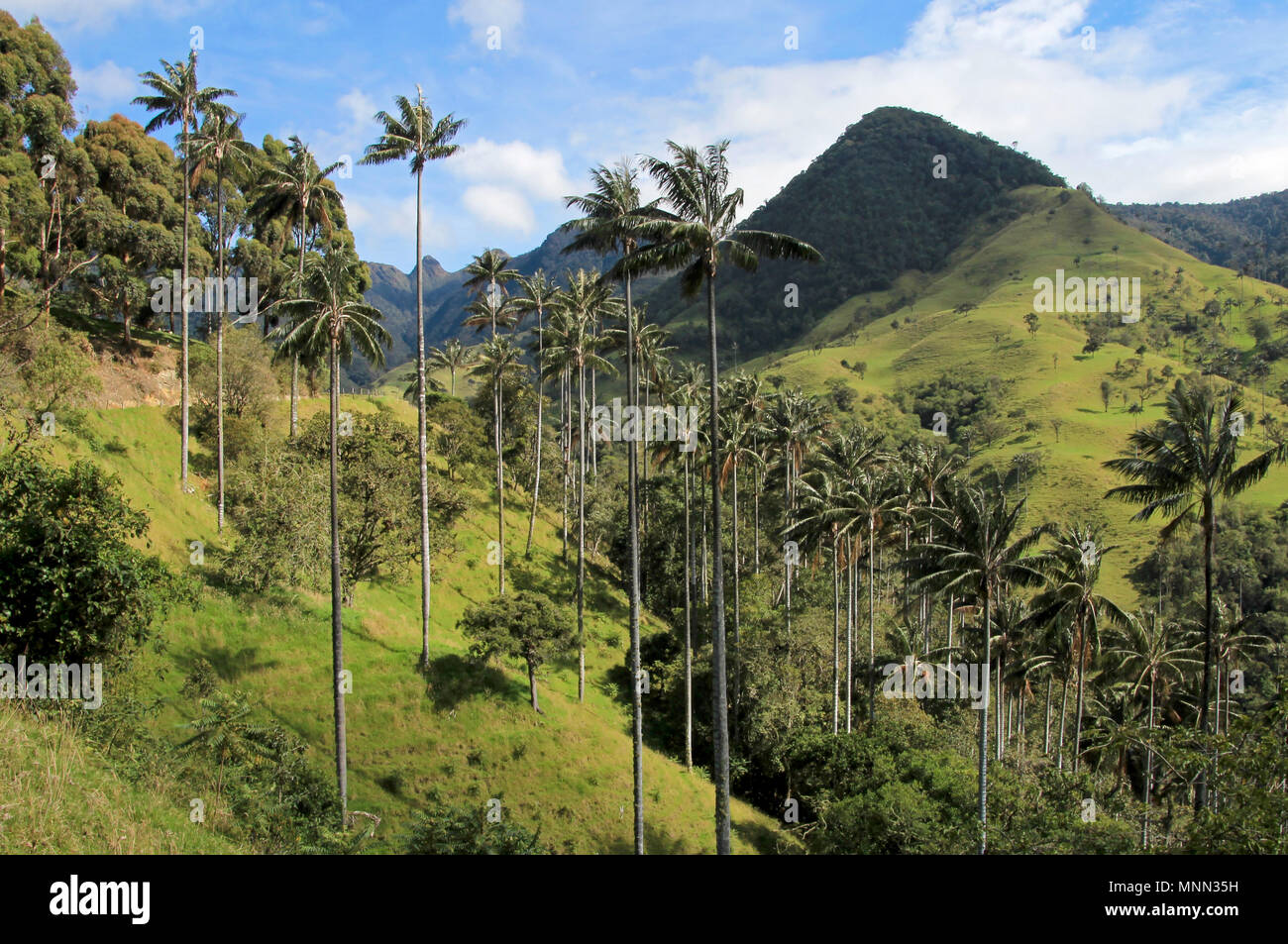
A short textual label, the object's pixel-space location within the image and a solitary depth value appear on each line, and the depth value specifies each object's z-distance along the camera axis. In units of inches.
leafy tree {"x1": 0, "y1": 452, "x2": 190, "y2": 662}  647.8
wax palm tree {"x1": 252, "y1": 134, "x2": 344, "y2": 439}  1584.6
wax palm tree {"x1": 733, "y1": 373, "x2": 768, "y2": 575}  1959.9
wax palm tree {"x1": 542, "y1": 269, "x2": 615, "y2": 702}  1448.1
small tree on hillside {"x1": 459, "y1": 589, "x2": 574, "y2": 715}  1322.6
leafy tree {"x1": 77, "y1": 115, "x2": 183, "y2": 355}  1696.6
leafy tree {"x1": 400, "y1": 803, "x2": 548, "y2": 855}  617.0
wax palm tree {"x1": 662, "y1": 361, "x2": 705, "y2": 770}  1483.8
